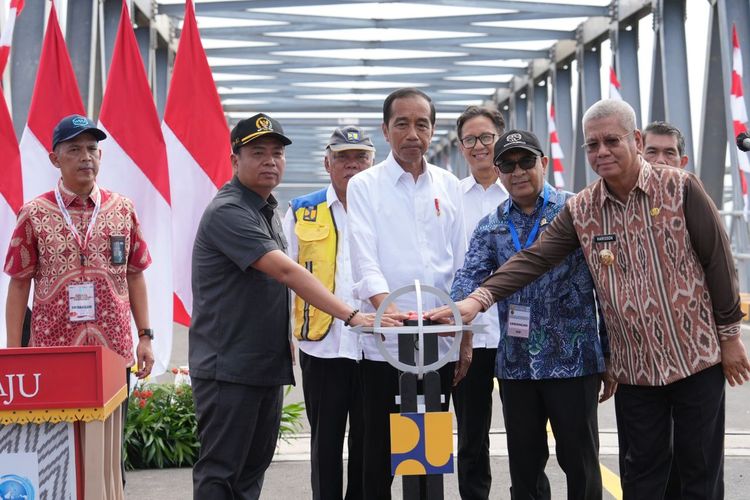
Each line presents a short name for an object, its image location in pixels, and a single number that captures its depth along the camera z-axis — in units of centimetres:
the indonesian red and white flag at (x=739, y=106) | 1213
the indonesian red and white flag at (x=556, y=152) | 1912
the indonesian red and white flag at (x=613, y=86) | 1529
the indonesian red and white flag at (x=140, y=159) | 669
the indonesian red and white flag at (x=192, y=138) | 705
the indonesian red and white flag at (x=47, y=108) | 640
